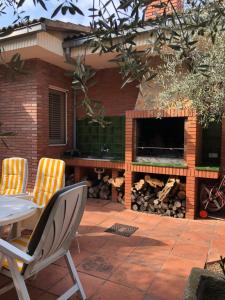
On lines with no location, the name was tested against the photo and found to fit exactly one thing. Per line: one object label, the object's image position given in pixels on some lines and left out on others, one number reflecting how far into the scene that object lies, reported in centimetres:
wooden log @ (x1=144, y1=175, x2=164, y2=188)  520
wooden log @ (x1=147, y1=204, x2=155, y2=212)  528
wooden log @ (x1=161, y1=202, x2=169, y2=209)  514
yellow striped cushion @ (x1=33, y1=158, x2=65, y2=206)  399
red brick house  489
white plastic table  253
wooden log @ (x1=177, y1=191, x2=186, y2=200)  506
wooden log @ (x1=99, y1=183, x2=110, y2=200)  617
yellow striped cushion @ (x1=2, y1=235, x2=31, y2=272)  232
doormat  423
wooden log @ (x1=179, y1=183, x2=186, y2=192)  511
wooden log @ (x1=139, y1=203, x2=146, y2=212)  535
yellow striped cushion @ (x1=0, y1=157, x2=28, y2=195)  439
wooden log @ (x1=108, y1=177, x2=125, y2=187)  569
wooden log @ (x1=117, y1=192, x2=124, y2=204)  589
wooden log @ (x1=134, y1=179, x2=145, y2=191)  532
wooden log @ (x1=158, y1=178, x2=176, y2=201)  502
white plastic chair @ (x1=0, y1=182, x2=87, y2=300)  200
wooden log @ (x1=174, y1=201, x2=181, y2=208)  500
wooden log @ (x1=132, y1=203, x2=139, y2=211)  541
